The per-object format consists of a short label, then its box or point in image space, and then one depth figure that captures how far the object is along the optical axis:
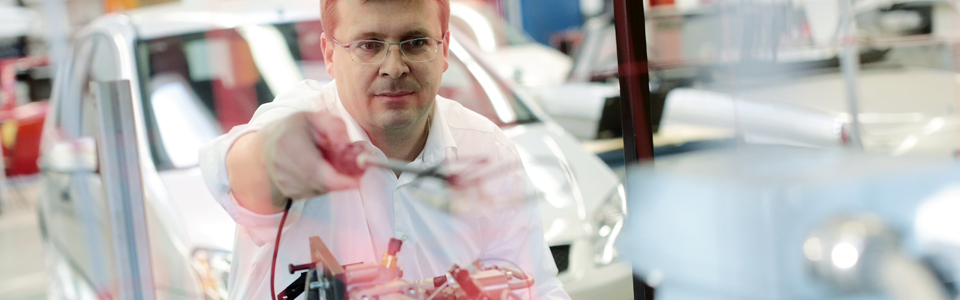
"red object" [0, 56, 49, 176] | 2.11
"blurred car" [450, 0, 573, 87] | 1.48
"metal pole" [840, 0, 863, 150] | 1.38
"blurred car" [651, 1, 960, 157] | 0.98
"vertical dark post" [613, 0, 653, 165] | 1.09
